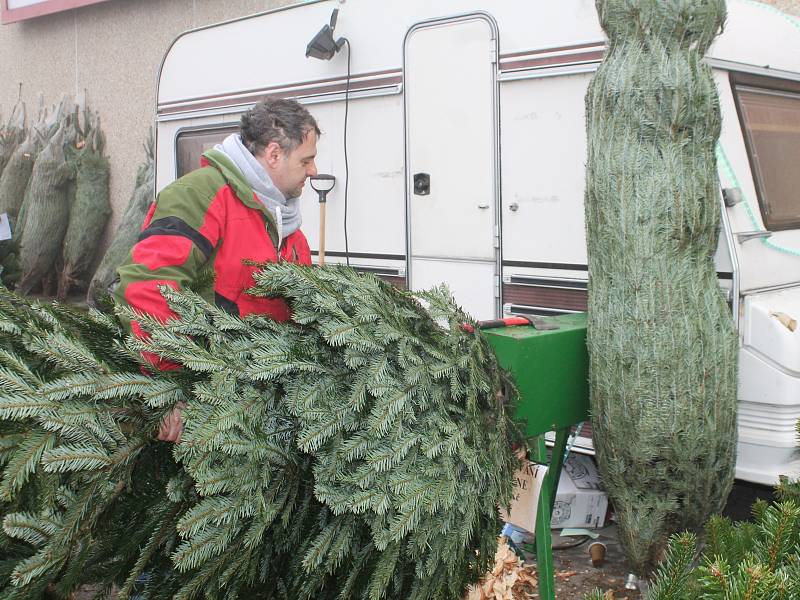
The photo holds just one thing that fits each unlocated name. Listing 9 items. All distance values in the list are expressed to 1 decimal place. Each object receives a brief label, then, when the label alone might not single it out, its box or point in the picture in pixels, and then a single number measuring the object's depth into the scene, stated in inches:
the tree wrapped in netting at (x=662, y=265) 128.2
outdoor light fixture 209.6
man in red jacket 96.0
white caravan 145.8
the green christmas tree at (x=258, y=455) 74.7
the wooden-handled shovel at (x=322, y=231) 218.5
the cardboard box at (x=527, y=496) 112.8
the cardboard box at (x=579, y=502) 165.6
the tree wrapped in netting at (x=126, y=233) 377.6
